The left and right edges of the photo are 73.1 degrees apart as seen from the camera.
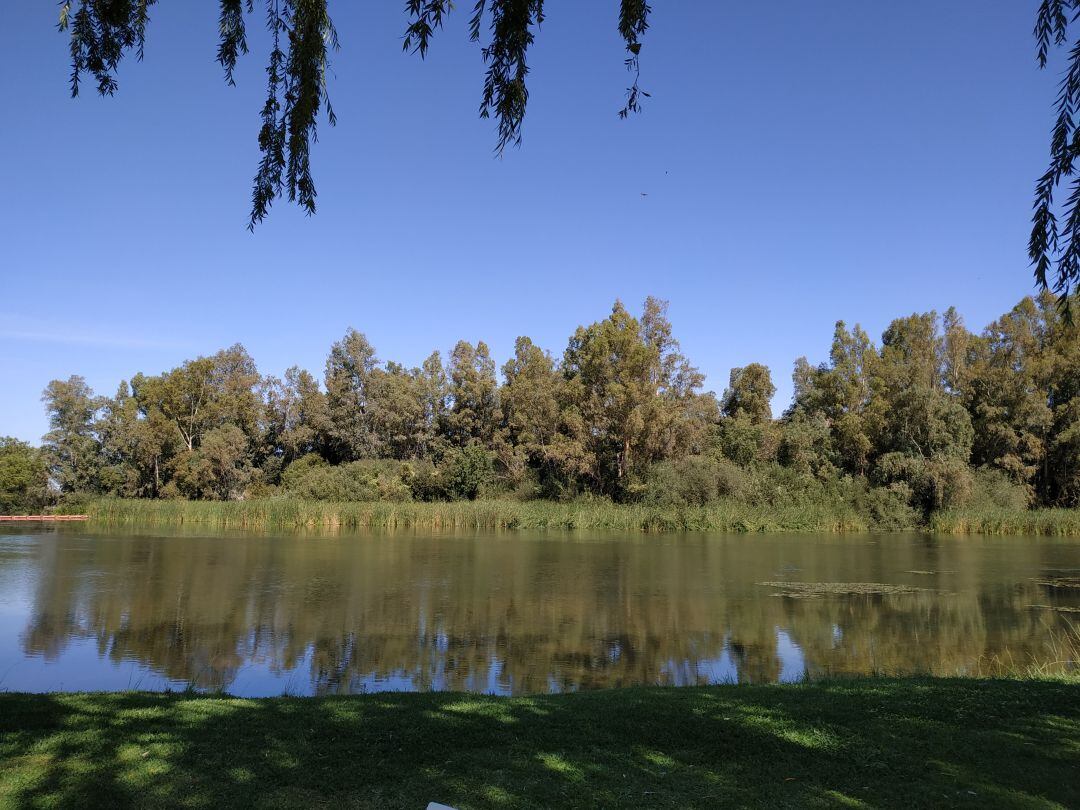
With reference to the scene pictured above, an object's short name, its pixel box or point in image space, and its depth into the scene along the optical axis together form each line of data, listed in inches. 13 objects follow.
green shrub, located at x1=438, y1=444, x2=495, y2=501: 1937.7
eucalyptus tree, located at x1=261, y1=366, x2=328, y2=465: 2257.6
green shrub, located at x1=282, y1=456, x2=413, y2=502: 1902.1
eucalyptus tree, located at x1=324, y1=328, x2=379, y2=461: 2201.0
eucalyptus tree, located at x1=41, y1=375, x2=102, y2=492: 2076.8
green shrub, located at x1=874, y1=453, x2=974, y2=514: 1515.7
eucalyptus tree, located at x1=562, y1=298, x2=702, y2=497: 1784.0
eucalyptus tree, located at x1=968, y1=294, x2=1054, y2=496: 1701.5
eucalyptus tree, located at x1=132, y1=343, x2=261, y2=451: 2176.4
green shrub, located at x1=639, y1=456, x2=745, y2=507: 1567.4
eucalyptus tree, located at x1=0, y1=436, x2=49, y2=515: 1878.7
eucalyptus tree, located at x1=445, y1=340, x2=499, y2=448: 2188.7
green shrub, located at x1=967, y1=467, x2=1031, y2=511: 1539.1
